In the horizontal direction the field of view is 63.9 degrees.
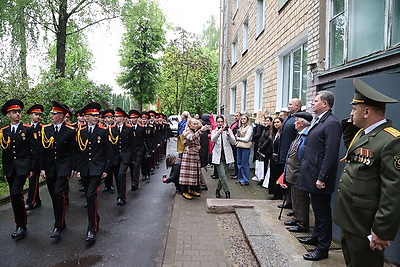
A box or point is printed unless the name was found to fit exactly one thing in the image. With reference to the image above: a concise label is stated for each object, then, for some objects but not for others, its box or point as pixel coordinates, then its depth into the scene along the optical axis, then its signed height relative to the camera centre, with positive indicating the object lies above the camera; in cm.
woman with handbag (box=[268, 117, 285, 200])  659 -67
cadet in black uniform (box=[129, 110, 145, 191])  763 -47
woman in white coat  686 -35
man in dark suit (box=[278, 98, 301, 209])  539 +6
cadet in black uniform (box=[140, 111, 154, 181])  918 -42
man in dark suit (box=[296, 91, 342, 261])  361 -33
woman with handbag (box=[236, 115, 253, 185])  818 -29
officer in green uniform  223 -36
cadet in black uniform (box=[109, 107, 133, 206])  663 -33
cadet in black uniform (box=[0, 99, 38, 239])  486 -41
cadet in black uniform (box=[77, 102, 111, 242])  483 -41
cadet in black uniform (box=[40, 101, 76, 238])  488 -43
